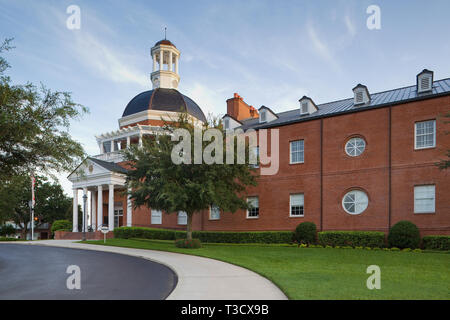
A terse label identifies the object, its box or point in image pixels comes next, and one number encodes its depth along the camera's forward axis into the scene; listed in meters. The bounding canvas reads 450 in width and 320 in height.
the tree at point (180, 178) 19.77
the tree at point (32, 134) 12.49
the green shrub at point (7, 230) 64.59
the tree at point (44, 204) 59.91
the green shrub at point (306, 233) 23.06
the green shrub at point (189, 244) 21.05
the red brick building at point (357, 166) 20.70
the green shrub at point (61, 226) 42.84
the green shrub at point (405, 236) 19.33
